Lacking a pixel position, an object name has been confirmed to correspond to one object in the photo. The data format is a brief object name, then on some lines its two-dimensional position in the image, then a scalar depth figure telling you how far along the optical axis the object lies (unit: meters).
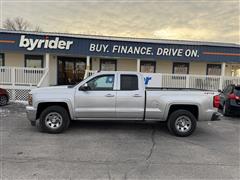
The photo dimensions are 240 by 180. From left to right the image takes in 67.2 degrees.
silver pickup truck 5.28
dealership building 10.35
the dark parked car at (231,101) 7.89
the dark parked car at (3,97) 8.86
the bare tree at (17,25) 36.18
